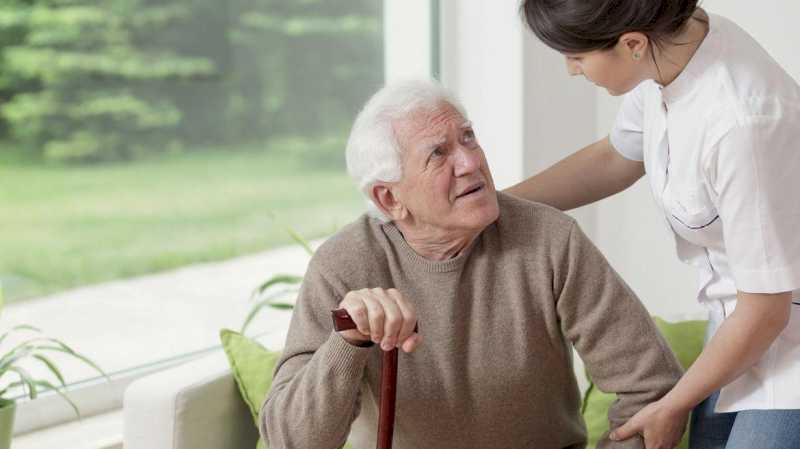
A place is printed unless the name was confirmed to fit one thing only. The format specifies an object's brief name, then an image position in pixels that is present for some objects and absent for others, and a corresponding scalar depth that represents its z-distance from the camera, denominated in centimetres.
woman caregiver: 171
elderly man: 202
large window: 273
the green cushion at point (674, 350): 243
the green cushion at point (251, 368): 227
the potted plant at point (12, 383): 234
